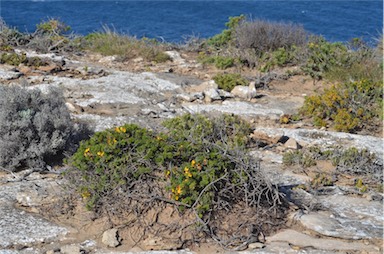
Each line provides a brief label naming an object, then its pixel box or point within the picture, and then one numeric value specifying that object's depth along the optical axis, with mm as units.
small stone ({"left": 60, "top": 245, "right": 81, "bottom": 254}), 4539
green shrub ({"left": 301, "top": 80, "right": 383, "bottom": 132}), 8289
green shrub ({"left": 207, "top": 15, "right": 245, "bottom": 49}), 12961
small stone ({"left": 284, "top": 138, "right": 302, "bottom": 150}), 7250
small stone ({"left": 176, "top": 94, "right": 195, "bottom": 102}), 8984
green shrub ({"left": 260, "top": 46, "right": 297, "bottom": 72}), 11344
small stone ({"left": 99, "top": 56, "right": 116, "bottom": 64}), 11555
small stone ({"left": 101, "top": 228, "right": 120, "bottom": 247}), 4656
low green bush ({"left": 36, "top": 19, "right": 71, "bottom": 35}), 12914
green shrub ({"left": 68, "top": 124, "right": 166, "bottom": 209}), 4934
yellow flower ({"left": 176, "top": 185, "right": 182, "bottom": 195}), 4770
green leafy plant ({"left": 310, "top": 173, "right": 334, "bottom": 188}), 6105
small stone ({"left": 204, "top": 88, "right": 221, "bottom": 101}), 9130
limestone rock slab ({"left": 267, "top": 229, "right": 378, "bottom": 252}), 4832
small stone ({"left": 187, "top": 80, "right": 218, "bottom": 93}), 9523
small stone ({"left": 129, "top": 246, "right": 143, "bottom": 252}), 4617
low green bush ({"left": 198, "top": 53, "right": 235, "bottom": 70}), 11305
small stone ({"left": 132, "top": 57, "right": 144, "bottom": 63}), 11641
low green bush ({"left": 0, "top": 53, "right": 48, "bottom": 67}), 10172
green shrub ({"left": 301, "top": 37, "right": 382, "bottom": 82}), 10250
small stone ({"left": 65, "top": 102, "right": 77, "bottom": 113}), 7931
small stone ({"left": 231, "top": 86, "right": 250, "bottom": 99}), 9438
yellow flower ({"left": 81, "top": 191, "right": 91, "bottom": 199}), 4941
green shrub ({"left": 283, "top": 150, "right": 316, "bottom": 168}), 6656
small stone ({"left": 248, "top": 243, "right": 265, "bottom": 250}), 4742
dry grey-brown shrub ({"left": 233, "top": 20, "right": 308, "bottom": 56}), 12195
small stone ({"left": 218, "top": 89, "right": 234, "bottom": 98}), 9302
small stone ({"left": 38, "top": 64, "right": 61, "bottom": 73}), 10016
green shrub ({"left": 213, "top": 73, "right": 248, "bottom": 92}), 9703
